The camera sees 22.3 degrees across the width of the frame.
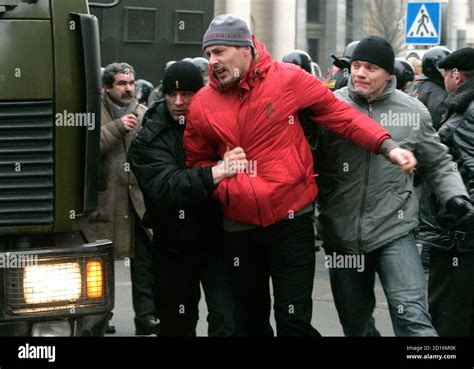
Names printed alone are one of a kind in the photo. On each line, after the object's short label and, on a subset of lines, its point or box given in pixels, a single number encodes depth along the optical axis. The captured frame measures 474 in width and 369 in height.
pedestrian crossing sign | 16.77
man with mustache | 8.47
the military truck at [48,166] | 4.91
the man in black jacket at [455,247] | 6.88
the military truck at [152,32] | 16.94
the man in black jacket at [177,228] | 6.01
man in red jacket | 5.62
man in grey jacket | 6.05
